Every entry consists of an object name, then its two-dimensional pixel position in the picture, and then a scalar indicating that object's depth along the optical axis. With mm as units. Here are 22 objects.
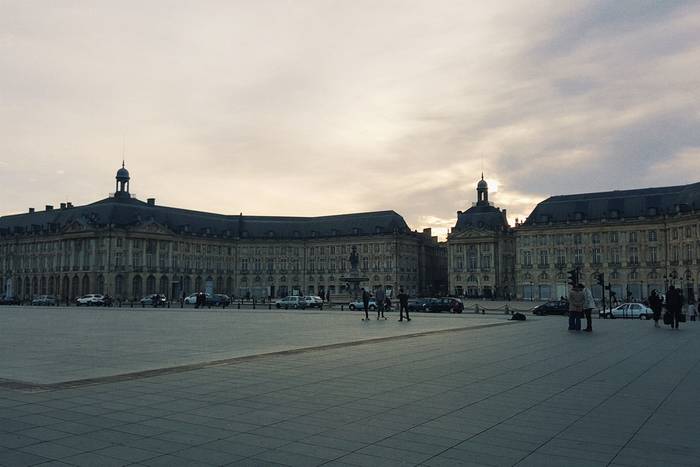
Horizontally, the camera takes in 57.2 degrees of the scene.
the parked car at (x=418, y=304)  59219
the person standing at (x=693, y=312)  38500
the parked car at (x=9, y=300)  85612
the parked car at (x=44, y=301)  82312
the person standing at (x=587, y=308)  27172
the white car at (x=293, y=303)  68612
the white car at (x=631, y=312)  46031
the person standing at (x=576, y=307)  27422
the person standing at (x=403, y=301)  34625
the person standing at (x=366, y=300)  35822
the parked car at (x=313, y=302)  69375
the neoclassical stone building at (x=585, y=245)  100500
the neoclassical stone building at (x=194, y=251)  118562
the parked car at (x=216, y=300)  75188
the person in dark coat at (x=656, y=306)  30922
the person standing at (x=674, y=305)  29741
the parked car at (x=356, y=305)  60438
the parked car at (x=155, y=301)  74688
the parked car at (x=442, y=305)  56844
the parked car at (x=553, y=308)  50531
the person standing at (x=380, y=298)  36688
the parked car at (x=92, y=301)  80312
